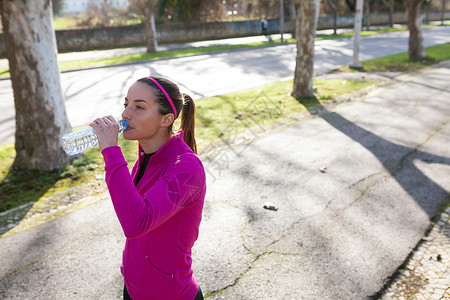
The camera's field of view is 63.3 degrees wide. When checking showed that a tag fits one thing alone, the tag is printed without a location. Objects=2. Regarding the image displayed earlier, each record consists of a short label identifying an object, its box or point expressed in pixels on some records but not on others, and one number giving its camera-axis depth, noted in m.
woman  1.64
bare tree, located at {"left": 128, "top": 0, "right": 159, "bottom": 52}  24.31
